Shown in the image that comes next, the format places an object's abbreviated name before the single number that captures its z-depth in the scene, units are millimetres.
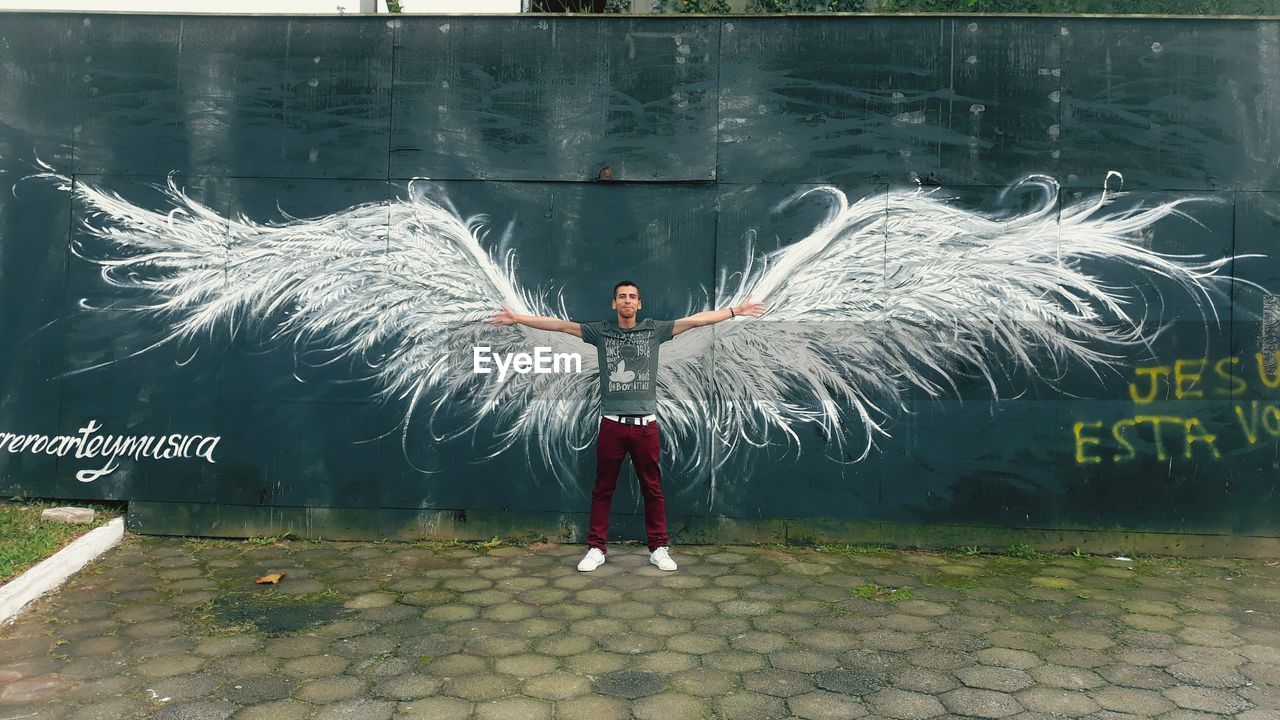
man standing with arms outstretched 5730
